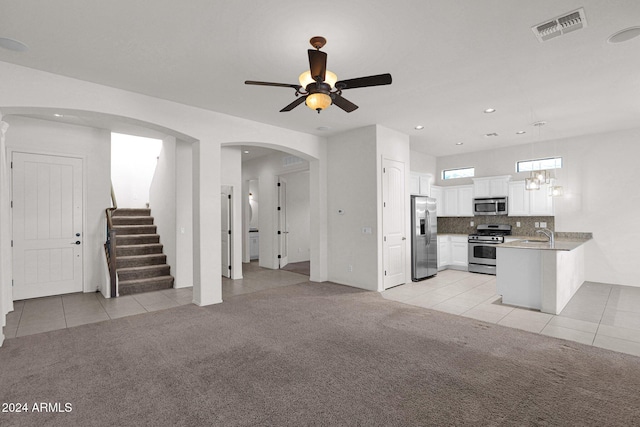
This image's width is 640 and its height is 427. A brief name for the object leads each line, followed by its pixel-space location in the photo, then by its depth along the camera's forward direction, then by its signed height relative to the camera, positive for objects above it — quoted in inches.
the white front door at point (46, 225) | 208.4 -3.6
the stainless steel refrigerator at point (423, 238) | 257.6 -19.1
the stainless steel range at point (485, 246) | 284.0 -28.9
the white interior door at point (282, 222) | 330.1 -5.8
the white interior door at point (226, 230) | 279.0 -11.3
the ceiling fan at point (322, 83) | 102.7 +45.8
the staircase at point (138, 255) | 228.8 -29.3
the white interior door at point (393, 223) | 232.8 -5.3
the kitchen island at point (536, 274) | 173.8 -35.4
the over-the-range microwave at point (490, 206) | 288.4 +8.6
